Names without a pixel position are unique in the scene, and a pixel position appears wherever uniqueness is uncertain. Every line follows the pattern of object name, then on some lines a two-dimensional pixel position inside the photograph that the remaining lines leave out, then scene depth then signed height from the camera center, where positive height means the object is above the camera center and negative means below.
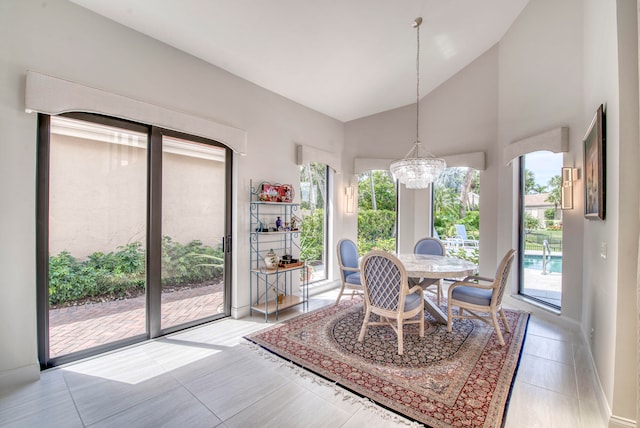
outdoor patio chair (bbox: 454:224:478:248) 4.79 -0.39
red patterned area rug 1.95 -1.36
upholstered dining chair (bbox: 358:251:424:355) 2.67 -0.78
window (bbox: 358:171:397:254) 5.56 +0.07
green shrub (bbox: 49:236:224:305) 2.48 -0.59
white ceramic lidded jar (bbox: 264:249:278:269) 3.71 -0.64
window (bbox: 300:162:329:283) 4.84 -0.06
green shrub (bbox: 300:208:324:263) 4.94 -0.42
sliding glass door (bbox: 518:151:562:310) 3.70 -0.19
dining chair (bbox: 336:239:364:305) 3.91 -0.76
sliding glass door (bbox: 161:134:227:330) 3.11 -0.20
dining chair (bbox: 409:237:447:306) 4.15 -0.54
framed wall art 2.06 +0.39
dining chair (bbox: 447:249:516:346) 2.89 -0.89
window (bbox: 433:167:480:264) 4.69 +0.06
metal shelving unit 3.75 -0.56
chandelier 3.37 +0.57
